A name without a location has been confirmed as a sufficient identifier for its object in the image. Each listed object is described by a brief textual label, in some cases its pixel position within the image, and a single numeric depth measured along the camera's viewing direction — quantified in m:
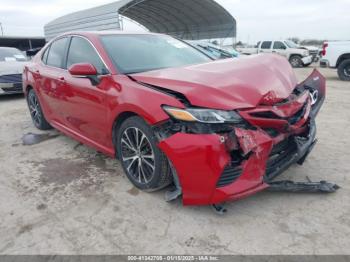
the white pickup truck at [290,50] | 18.61
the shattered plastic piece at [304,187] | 2.87
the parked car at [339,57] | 11.09
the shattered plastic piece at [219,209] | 2.67
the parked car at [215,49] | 10.31
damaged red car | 2.45
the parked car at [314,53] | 20.27
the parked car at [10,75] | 8.49
